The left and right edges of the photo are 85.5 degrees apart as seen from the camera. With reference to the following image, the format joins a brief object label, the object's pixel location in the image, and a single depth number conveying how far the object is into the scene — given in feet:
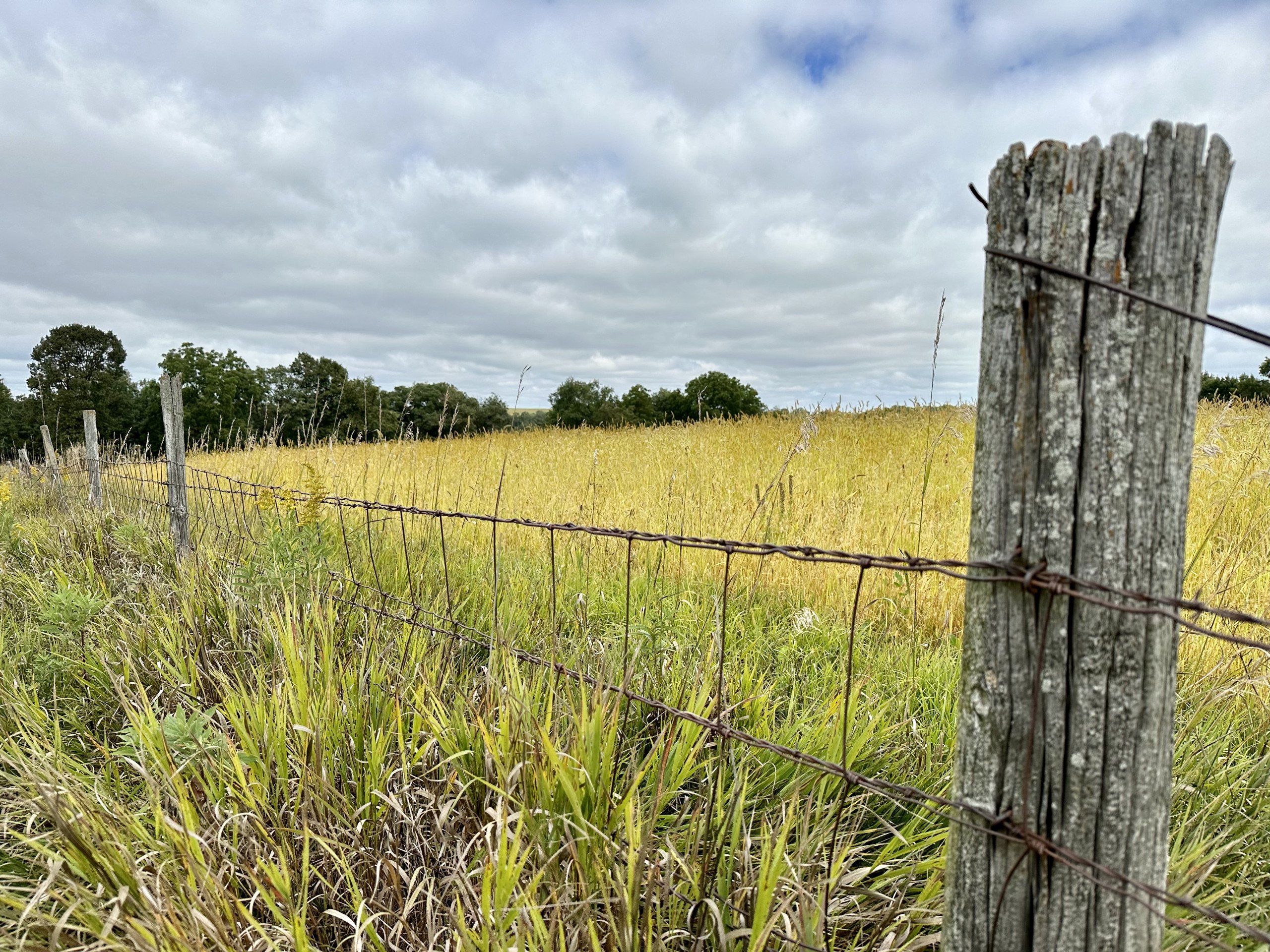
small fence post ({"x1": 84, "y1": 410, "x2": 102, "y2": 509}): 23.39
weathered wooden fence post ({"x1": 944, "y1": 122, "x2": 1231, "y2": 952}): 2.64
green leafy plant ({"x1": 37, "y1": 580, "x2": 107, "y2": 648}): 9.33
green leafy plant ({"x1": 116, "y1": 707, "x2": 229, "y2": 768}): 6.16
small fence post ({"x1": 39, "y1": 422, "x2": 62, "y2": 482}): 26.68
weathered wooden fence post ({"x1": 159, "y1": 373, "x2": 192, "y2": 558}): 14.84
